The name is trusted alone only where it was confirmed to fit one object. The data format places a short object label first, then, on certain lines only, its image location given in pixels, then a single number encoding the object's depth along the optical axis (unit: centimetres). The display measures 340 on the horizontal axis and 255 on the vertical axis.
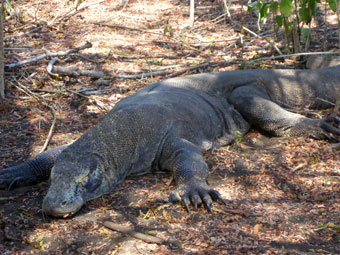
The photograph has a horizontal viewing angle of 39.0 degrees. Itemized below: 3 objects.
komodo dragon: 357
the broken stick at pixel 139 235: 295
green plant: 466
